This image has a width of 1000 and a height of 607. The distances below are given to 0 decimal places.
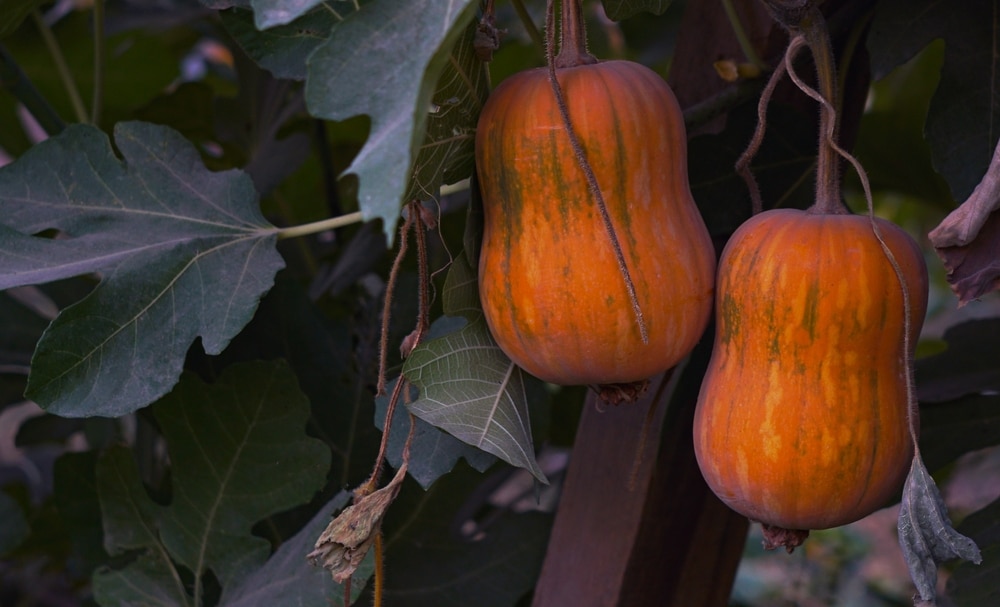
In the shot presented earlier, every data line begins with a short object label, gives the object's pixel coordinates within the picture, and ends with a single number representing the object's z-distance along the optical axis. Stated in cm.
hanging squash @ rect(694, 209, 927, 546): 107
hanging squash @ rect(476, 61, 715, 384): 108
